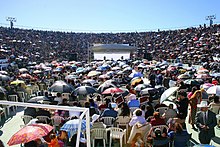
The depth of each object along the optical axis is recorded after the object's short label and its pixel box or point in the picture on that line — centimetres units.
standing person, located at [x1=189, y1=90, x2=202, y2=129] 907
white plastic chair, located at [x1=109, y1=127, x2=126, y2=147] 717
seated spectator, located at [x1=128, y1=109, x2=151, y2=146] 650
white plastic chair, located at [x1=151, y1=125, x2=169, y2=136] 698
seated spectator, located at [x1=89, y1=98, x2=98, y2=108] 905
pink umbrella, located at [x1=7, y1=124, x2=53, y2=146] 473
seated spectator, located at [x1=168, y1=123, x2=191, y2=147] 660
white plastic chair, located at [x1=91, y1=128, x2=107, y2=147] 737
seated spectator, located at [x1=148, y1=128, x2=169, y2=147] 610
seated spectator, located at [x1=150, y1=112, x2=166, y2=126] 709
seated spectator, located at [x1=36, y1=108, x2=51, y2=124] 839
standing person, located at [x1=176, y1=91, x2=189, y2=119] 884
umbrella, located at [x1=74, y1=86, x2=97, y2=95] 1105
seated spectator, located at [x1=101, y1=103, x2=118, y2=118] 810
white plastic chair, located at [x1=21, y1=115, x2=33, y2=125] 851
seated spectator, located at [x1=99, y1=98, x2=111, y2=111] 905
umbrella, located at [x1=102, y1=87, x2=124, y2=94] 1081
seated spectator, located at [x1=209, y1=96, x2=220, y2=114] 910
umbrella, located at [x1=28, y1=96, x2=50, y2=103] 943
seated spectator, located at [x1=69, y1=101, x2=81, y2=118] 800
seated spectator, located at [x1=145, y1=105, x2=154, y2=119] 804
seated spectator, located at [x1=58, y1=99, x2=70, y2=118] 861
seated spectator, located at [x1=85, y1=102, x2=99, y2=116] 832
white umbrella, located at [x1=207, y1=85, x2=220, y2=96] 992
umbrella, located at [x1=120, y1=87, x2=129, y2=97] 1119
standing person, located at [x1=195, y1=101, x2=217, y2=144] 709
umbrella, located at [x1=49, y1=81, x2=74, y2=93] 1170
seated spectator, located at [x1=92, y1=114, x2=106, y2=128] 734
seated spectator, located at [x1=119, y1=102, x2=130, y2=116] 783
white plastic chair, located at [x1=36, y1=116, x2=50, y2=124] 825
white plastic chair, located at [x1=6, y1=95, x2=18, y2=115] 1233
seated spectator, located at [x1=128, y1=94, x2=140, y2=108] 924
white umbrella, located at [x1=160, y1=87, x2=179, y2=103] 906
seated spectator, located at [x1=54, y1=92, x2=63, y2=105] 1034
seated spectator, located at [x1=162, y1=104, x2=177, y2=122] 795
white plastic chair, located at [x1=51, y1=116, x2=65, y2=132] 839
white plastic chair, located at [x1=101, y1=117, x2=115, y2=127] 808
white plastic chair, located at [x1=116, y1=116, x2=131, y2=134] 784
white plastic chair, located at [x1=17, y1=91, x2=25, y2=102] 1328
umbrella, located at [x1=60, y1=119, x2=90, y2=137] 615
